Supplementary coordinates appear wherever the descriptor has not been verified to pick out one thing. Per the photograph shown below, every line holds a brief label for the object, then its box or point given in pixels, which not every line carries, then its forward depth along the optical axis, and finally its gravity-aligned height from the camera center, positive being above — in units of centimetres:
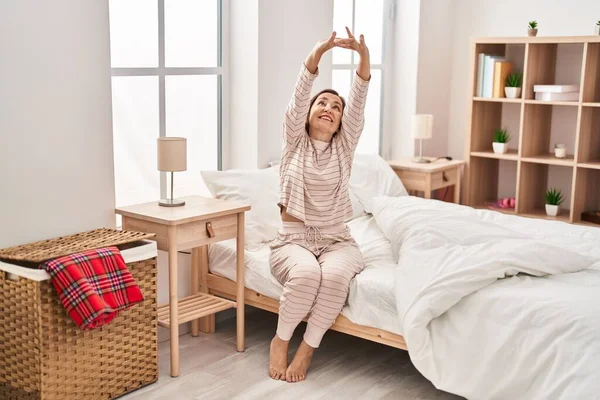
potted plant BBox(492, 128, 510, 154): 470 -29
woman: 306 -50
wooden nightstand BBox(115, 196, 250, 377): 300 -57
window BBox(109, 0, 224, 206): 338 +0
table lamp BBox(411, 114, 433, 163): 459 -19
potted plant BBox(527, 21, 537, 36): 445 +37
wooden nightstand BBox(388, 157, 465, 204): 443 -47
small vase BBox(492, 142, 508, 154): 470 -32
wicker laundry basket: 259 -88
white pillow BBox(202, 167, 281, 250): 350 -47
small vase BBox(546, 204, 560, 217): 453 -67
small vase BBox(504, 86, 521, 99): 456 +1
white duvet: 249 -73
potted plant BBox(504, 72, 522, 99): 457 +5
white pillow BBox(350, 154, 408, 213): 407 -47
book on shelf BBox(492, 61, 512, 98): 462 +11
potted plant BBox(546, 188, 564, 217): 453 -63
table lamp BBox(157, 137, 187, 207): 314 -26
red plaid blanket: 254 -66
